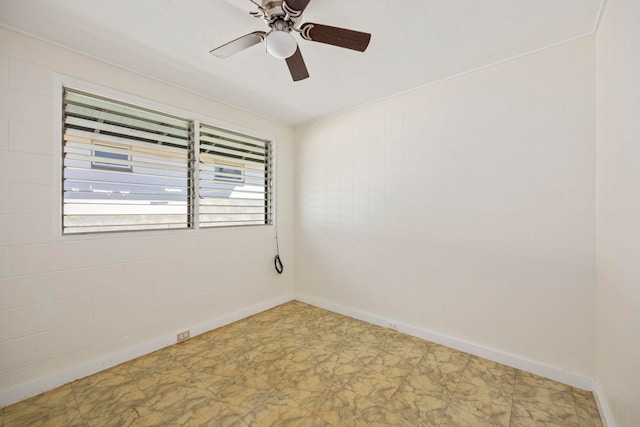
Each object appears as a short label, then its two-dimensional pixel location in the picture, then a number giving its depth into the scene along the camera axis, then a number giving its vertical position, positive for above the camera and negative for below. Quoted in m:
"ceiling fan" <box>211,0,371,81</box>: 1.51 +1.10
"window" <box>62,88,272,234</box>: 2.14 +0.41
